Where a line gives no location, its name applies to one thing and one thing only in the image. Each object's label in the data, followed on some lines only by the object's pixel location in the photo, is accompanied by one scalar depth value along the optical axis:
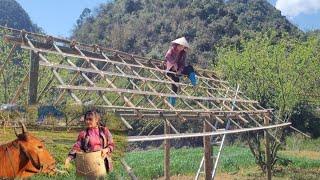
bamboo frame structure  6.57
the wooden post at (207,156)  10.77
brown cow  3.01
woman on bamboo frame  10.15
